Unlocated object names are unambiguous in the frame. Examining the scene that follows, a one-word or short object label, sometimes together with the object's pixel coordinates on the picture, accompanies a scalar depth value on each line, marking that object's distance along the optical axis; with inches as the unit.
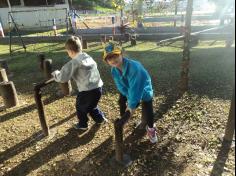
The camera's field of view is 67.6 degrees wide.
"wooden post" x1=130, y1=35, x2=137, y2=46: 295.5
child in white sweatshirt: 104.2
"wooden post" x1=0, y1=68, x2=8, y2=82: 184.2
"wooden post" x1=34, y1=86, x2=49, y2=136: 108.2
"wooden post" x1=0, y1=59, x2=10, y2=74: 220.5
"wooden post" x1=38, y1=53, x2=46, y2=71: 211.5
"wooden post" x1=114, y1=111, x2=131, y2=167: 84.3
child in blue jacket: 87.1
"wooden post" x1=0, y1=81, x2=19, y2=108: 151.5
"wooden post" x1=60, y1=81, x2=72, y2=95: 161.2
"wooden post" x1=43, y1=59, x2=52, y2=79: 173.1
